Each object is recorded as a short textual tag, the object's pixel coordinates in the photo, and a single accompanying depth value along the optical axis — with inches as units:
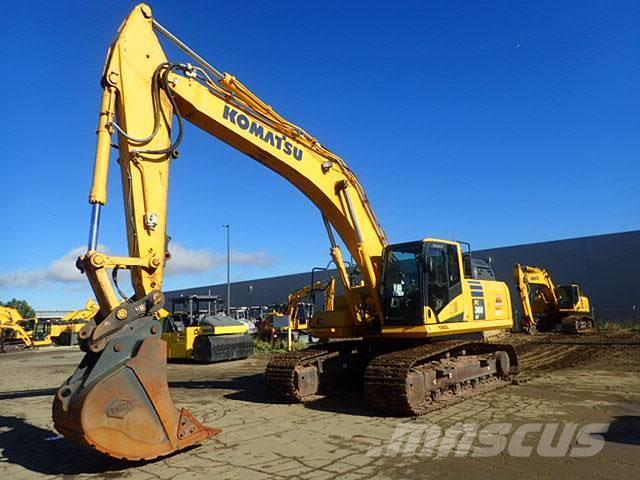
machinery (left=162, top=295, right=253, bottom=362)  716.6
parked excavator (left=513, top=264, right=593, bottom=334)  1013.2
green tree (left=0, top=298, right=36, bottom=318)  3360.0
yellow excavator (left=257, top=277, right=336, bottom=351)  900.6
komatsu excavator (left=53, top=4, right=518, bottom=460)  226.4
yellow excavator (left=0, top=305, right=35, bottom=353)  1311.5
